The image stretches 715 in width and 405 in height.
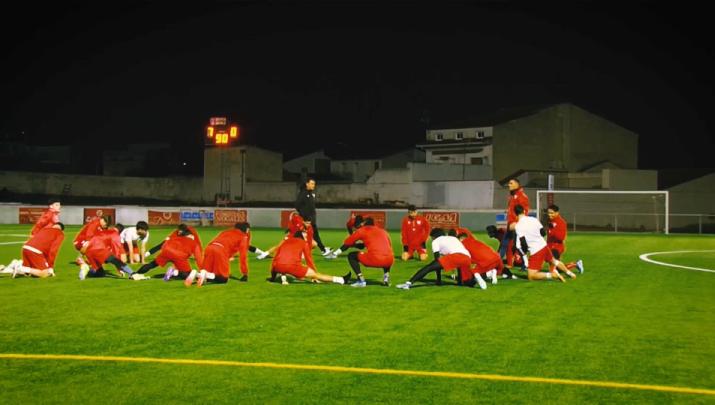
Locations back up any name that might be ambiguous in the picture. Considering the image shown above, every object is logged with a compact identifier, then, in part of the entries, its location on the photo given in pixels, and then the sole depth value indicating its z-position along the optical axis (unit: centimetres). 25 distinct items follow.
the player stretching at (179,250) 1555
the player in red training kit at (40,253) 1605
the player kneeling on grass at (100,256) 1628
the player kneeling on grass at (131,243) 1991
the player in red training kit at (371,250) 1481
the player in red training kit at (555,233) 1792
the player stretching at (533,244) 1602
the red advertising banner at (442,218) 4247
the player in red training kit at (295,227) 2059
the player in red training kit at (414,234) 2202
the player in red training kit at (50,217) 1764
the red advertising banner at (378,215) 4319
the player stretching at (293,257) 1478
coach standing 2183
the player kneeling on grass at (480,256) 1479
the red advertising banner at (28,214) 4533
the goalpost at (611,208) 4956
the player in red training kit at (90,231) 1744
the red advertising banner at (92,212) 4413
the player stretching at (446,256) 1403
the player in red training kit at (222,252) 1527
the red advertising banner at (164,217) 4547
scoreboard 5288
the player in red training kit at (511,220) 1800
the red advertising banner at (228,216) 4541
